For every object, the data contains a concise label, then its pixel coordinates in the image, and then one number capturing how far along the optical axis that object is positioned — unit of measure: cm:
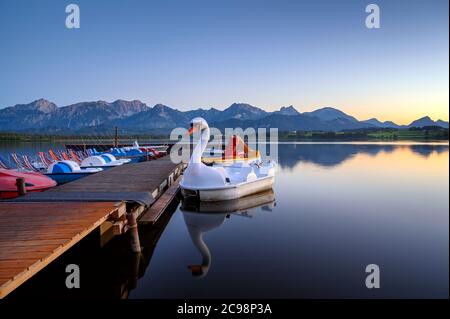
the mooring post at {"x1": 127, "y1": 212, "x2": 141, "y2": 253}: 741
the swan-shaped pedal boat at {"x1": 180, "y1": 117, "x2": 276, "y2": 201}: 1108
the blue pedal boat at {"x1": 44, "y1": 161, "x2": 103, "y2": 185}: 1564
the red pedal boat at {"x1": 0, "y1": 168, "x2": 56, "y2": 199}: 1041
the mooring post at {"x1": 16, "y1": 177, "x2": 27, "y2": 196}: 938
